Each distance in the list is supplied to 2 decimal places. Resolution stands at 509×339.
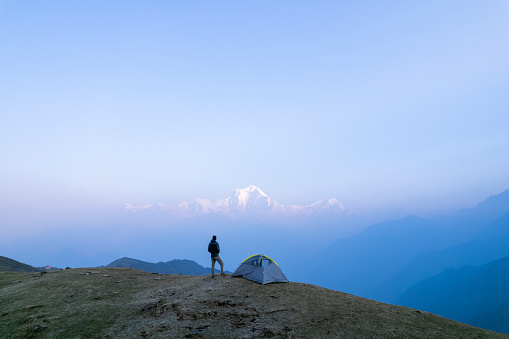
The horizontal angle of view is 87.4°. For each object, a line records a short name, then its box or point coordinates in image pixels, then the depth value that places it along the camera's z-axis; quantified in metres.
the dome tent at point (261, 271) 21.55
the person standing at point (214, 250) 22.81
